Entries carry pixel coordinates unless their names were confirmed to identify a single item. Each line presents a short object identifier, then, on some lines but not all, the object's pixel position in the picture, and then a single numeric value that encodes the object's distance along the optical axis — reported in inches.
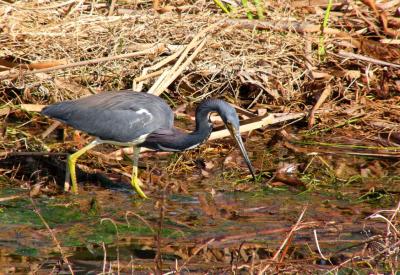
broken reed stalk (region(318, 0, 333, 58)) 800.9
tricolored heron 611.5
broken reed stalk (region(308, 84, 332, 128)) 725.9
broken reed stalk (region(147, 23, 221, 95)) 718.5
